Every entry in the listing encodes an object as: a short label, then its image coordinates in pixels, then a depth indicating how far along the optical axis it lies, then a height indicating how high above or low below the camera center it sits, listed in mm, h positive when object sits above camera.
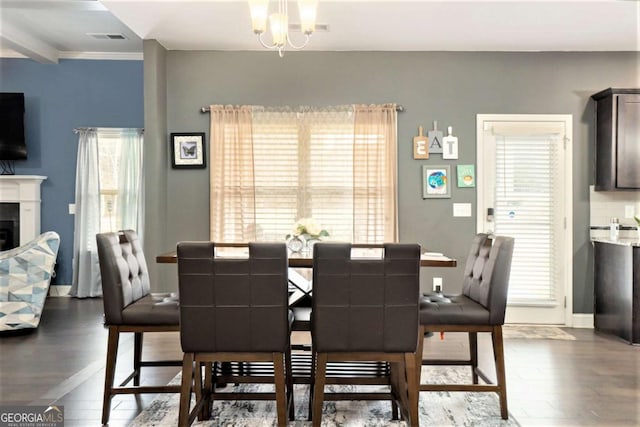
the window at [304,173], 4637 +346
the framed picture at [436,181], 4656 +269
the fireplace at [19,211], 5805 -31
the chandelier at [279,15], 2729 +1119
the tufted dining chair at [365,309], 2156 -455
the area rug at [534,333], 4242 -1131
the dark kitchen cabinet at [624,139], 4340 +633
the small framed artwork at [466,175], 4648 +327
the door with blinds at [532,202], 4648 +67
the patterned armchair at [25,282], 4086 -631
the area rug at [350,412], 2500 -1115
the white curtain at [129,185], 5816 +285
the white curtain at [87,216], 5793 -90
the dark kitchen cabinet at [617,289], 3953 -702
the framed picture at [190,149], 4676 +580
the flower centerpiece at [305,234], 3094 -166
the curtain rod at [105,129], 5812 +963
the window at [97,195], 5801 +163
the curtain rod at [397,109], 4645 +967
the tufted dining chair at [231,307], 2137 -444
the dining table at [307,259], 2615 -285
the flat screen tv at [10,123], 5762 +1027
